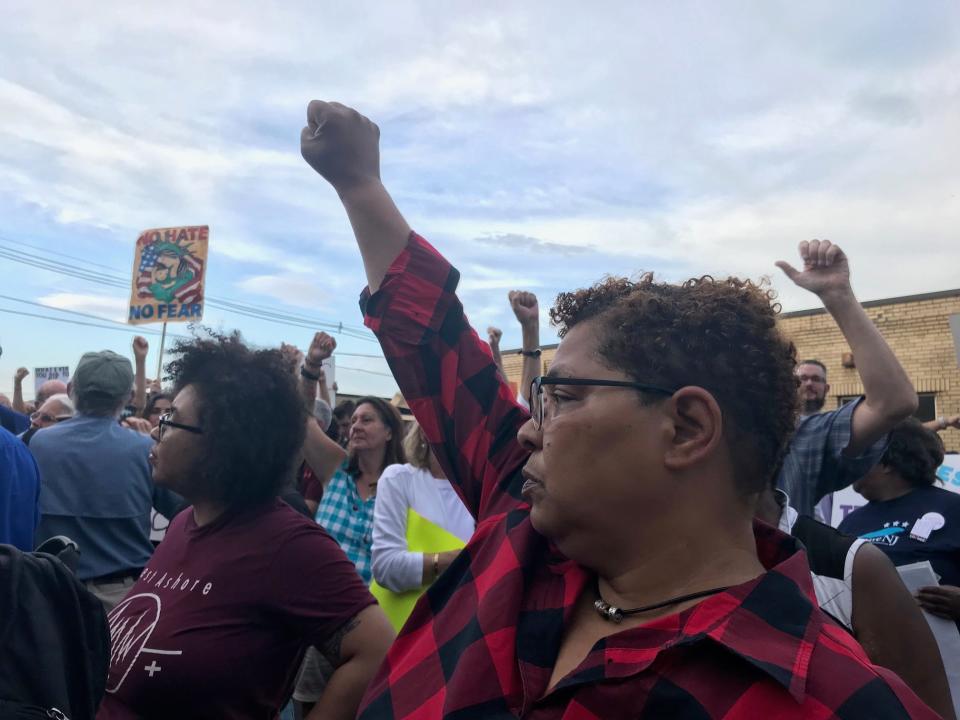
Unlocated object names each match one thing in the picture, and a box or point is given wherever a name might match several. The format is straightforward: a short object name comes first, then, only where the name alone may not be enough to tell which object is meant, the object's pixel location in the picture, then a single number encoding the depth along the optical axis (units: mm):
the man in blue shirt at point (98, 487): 4051
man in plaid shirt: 2762
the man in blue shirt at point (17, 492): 3316
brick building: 15398
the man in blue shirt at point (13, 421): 5395
